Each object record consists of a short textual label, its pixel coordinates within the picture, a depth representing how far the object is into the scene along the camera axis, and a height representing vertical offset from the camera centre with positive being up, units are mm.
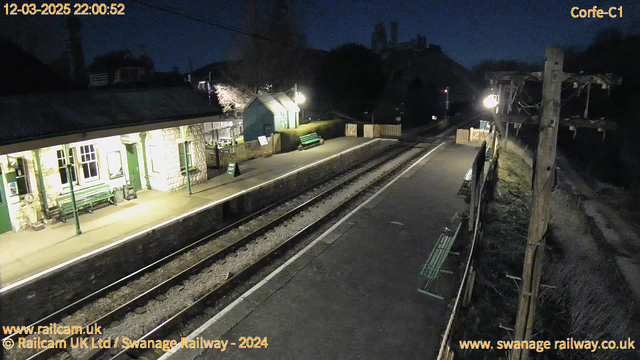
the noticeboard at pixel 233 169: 17359 -2604
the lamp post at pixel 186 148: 14362 -1351
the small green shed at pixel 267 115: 25562 -381
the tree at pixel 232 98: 42625 +1420
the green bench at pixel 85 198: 11672 -2635
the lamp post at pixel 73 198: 10555 -2280
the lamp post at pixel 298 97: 26583 +816
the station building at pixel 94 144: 10703 -982
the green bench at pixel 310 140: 24984 -2043
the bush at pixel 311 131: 24281 -1561
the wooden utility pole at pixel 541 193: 4801 -1150
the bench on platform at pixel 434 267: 8086 -3378
